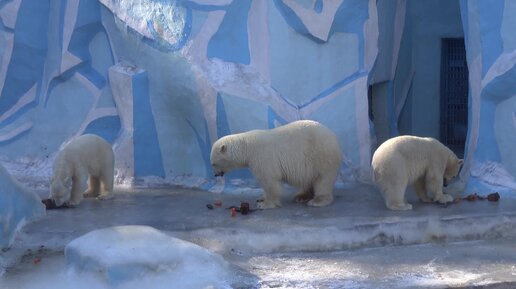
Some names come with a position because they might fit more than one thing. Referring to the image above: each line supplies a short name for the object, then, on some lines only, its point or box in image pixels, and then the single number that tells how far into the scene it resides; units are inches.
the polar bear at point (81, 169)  625.6
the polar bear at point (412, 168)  594.5
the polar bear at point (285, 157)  613.6
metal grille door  915.4
